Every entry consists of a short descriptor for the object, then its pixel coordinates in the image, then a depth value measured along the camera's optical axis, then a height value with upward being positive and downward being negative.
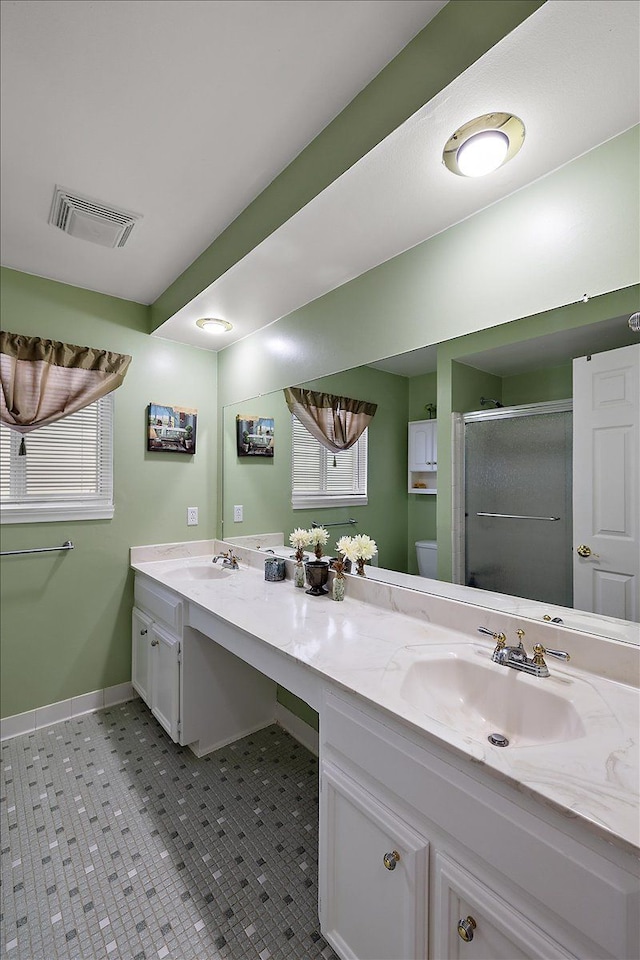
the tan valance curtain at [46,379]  2.23 +0.56
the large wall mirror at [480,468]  1.28 +0.06
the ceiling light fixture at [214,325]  2.48 +0.91
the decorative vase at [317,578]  1.98 -0.45
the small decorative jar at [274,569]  2.27 -0.47
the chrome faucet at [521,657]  1.13 -0.48
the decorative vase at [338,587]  1.87 -0.46
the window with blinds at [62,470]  2.29 +0.06
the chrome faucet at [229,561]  2.61 -0.49
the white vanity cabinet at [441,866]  0.69 -0.74
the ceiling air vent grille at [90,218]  1.74 +1.11
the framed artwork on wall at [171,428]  2.74 +0.34
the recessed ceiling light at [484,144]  1.11 +0.90
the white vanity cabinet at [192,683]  2.09 -1.04
